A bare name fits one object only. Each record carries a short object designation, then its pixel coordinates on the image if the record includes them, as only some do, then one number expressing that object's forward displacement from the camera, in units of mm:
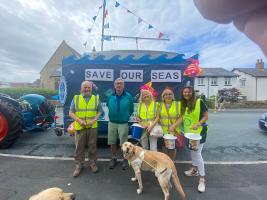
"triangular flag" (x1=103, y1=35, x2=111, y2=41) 7110
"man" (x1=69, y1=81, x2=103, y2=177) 3402
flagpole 8422
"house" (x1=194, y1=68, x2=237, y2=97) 27528
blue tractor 4252
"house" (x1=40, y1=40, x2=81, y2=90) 28179
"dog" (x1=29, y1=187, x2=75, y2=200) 1448
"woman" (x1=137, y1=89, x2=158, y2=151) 3264
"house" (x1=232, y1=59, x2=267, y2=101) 26585
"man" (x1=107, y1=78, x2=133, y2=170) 3542
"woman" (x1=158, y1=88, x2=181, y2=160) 3180
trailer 4162
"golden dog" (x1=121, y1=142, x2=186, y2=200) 2490
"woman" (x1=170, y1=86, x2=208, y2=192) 2885
